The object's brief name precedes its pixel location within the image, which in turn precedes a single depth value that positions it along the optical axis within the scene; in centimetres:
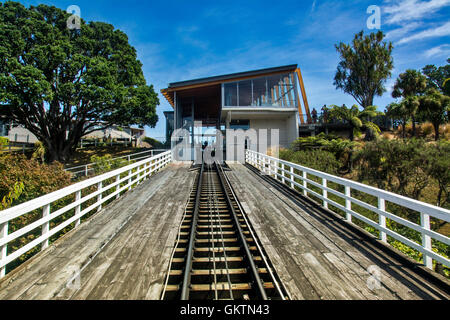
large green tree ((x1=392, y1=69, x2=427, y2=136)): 3212
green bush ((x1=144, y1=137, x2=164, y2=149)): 3656
